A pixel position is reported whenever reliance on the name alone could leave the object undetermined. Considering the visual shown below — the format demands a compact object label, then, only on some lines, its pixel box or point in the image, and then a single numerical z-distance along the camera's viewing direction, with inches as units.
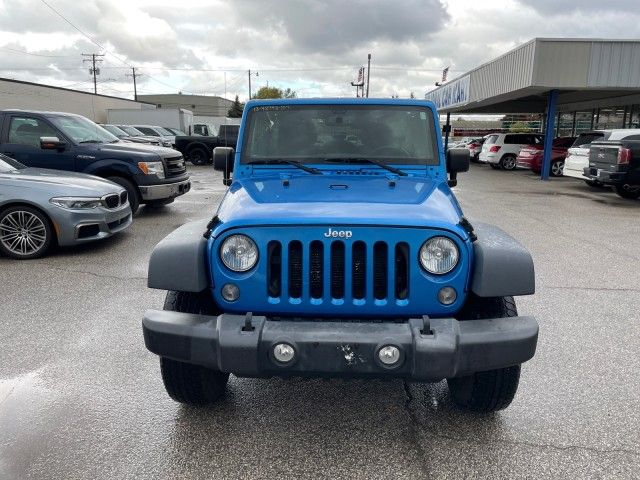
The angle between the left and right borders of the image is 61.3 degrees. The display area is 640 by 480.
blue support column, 723.4
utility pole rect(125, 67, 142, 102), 3174.2
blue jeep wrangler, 96.2
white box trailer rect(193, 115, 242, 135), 1122.7
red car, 788.6
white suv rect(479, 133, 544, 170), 926.4
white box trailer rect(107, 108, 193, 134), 1221.1
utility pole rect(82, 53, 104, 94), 2754.7
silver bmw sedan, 258.2
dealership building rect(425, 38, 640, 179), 665.0
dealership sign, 1040.2
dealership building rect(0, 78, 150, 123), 1232.2
